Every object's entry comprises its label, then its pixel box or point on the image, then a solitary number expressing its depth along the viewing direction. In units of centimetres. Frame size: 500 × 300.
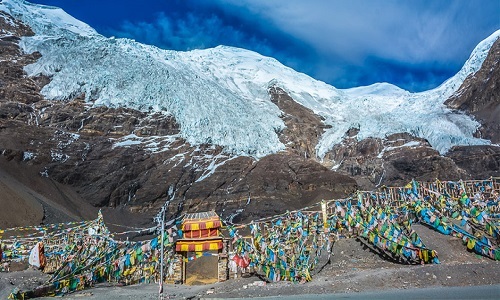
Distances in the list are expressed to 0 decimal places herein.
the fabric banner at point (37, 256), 2153
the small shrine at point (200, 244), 2061
